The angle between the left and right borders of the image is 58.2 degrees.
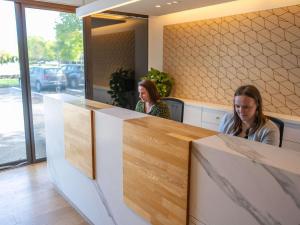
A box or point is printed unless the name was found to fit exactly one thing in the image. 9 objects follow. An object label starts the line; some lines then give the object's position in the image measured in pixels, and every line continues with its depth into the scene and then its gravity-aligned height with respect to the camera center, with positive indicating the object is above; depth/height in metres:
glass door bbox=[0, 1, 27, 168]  3.59 -0.46
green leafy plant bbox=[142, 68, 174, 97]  4.40 -0.25
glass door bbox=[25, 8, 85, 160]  3.82 +0.09
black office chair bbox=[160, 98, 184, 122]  2.88 -0.47
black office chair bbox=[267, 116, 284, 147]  2.06 -0.44
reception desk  1.04 -0.53
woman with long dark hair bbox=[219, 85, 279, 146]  1.79 -0.38
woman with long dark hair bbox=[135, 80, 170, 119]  2.68 -0.37
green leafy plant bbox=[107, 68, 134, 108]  5.07 -0.41
